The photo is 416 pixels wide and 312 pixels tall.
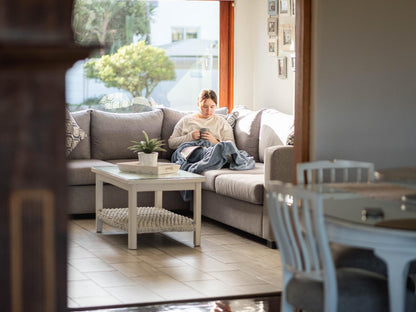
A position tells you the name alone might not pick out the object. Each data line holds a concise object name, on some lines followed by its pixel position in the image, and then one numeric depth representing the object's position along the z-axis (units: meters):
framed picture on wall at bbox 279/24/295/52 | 6.85
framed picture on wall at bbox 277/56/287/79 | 7.11
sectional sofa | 5.38
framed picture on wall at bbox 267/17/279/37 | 7.25
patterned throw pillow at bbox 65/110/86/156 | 6.73
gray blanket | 6.27
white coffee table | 5.22
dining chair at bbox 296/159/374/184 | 3.26
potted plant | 5.61
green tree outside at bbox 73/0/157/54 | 7.50
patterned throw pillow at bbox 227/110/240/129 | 7.16
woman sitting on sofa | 6.91
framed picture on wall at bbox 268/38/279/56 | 7.28
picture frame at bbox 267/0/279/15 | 7.22
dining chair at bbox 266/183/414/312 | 2.51
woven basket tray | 5.25
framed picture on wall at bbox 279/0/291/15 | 6.93
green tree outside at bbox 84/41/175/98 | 7.64
